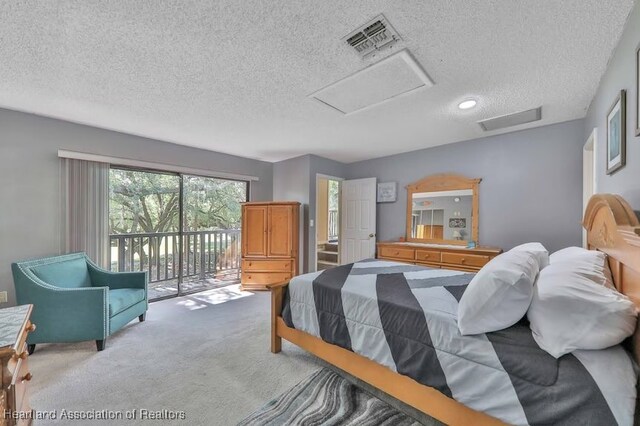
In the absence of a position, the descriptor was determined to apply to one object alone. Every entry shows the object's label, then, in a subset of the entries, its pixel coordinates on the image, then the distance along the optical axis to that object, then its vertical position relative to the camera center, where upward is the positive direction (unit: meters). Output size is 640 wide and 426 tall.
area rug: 1.51 -1.24
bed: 0.99 -0.70
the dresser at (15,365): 1.07 -0.70
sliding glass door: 3.83 -0.27
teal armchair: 2.22 -0.86
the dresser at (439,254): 3.28 -0.59
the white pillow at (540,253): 1.61 -0.26
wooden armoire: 4.23 -0.53
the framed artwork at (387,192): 4.46 +0.36
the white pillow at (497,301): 1.23 -0.43
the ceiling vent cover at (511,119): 2.73 +1.06
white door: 4.66 -0.15
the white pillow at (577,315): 0.99 -0.42
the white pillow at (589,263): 1.19 -0.27
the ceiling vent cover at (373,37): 1.47 +1.08
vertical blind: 2.98 +0.04
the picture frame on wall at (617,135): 1.51 +0.50
